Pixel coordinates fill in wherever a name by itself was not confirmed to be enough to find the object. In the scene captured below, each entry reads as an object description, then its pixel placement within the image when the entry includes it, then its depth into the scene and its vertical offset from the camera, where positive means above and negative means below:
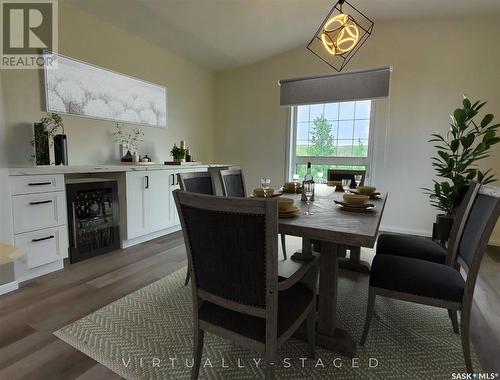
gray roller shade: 3.76 +1.10
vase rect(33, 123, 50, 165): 2.50 +0.11
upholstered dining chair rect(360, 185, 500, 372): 1.33 -0.58
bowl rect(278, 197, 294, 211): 1.49 -0.23
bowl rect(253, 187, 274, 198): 2.02 -0.22
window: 4.11 +0.42
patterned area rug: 1.40 -1.04
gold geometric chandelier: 2.01 +0.97
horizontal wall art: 2.78 +0.74
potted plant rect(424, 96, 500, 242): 3.00 -0.05
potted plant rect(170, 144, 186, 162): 3.96 +0.08
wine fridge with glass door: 2.66 -0.61
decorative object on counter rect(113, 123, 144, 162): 3.43 +0.25
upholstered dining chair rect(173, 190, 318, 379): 0.96 -0.44
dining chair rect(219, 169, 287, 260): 2.50 -0.20
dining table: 1.20 -0.32
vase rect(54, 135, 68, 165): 2.66 +0.07
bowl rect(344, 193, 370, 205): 1.73 -0.22
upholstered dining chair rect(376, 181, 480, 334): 1.70 -0.57
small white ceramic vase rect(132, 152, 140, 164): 3.42 +0.01
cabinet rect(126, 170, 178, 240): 3.12 -0.51
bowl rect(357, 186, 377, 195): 2.32 -0.22
